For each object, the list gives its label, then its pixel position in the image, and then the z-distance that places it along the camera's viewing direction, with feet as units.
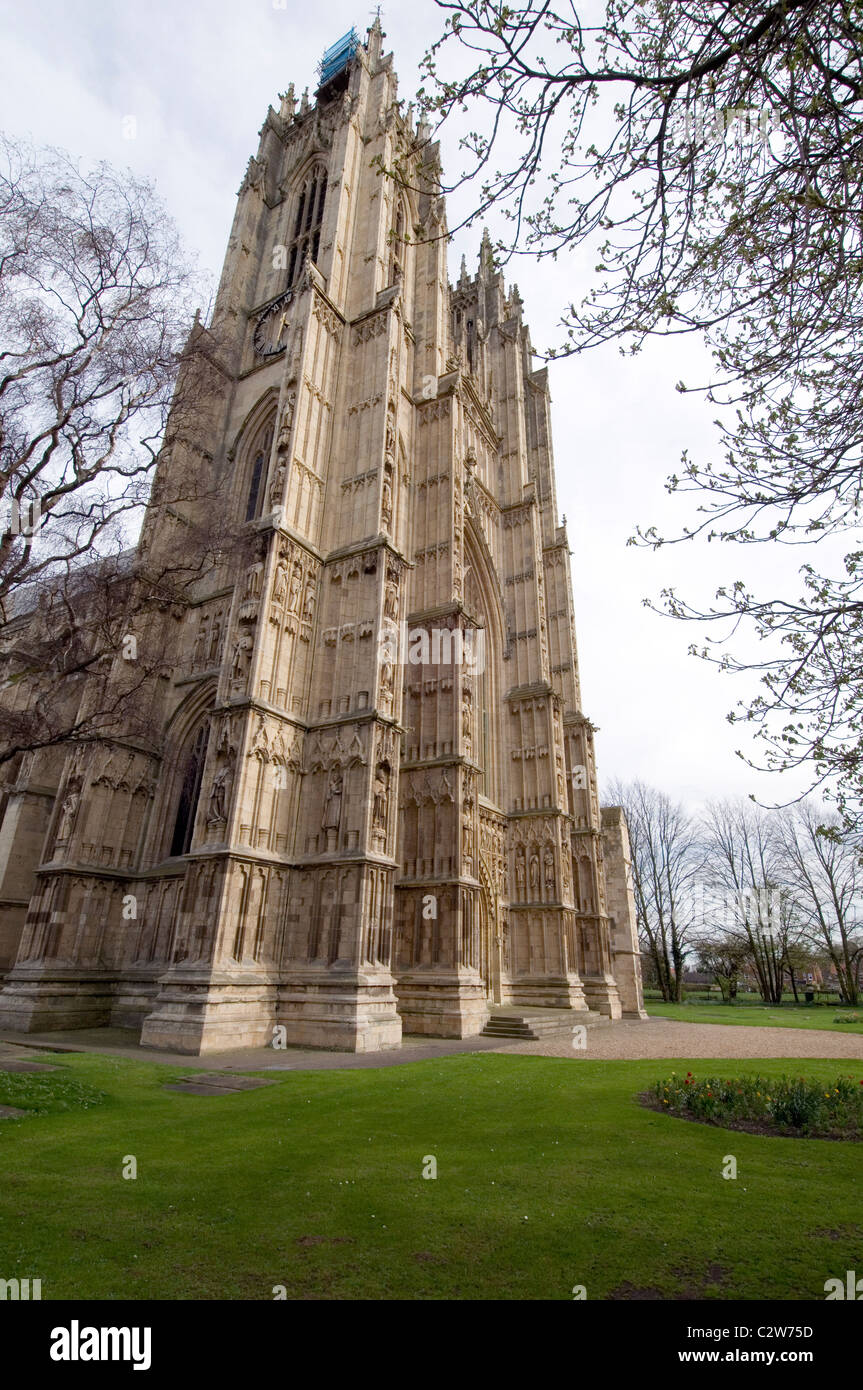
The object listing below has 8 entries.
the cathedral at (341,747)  50.90
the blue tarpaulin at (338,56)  125.18
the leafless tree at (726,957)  162.61
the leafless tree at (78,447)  34.32
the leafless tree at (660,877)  164.96
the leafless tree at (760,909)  161.79
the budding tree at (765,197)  14.24
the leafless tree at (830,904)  145.56
